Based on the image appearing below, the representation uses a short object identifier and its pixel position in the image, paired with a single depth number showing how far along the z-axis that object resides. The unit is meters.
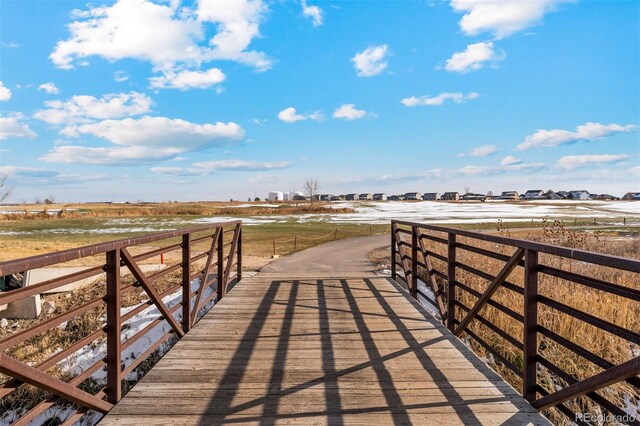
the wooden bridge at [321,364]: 2.63
